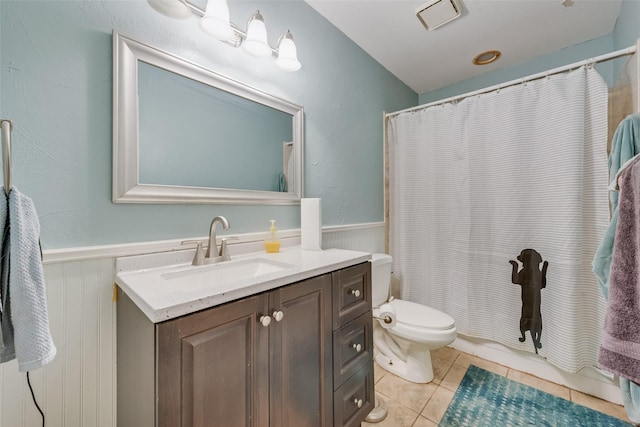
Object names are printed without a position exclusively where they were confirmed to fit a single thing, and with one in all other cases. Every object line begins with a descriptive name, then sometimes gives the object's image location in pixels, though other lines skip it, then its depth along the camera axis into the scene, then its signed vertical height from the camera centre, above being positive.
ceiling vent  1.52 +1.28
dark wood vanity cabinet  0.60 -0.42
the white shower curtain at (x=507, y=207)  1.41 +0.04
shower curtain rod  1.23 +0.83
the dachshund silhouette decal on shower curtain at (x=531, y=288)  1.54 -0.47
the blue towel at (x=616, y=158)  0.89 +0.20
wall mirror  0.90 +0.36
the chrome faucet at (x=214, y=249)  1.03 -0.13
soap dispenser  1.26 -0.13
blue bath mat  1.26 -1.05
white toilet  1.45 -0.69
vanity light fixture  0.98 +0.81
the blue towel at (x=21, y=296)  0.54 -0.17
